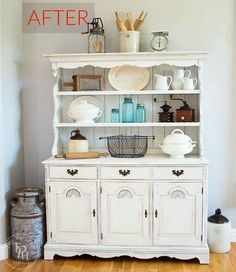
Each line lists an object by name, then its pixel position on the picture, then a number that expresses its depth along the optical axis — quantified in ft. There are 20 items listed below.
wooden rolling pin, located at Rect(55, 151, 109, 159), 10.48
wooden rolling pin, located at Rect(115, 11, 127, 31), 10.60
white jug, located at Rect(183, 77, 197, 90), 10.60
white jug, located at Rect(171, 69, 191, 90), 10.74
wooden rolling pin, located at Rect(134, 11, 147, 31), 10.71
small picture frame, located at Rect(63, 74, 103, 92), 11.03
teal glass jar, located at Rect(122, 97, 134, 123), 11.10
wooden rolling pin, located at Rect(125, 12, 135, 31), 10.62
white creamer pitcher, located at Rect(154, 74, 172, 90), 10.61
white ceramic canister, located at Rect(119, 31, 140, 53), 10.55
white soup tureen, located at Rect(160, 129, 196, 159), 10.29
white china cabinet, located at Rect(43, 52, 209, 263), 9.97
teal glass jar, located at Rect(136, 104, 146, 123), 11.02
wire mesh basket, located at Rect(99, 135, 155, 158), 10.67
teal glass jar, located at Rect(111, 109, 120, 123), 11.18
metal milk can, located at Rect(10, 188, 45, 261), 10.27
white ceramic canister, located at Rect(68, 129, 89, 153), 10.72
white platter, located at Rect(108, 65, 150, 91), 11.17
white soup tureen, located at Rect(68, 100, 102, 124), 10.66
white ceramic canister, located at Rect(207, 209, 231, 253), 10.64
